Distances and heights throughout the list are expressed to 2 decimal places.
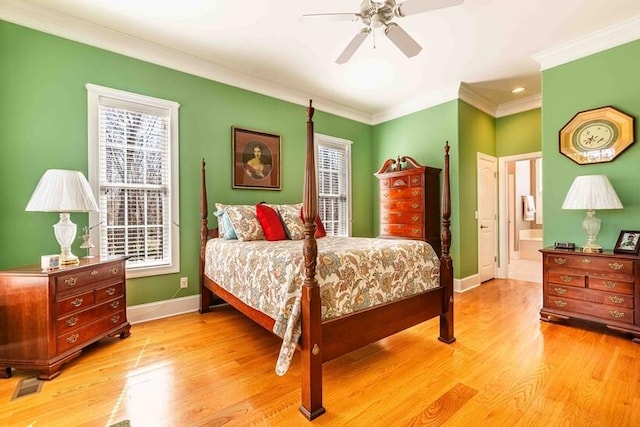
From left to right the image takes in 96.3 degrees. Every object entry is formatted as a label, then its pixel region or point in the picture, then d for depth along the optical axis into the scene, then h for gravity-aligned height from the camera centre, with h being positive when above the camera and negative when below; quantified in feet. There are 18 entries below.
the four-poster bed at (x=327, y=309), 5.19 -2.13
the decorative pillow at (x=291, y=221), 10.22 -0.25
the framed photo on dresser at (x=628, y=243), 8.33 -0.92
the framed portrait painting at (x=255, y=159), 11.69 +2.35
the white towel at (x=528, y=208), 24.32 +0.38
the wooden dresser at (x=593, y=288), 8.07 -2.32
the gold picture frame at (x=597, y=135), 9.00 +2.54
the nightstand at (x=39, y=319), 6.38 -2.35
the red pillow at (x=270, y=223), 9.89 -0.31
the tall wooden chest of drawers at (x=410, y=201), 12.96 +0.60
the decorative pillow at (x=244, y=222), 9.66 -0.26
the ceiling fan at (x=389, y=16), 6.07 +4.50
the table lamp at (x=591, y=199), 8.45 +0.38
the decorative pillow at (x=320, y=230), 10.76 -0.62
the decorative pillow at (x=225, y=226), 9.93 -0.40
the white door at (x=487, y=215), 14.76 -0.12
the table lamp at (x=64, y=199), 6.75 +0.40
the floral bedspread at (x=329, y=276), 5.46 -1.40
